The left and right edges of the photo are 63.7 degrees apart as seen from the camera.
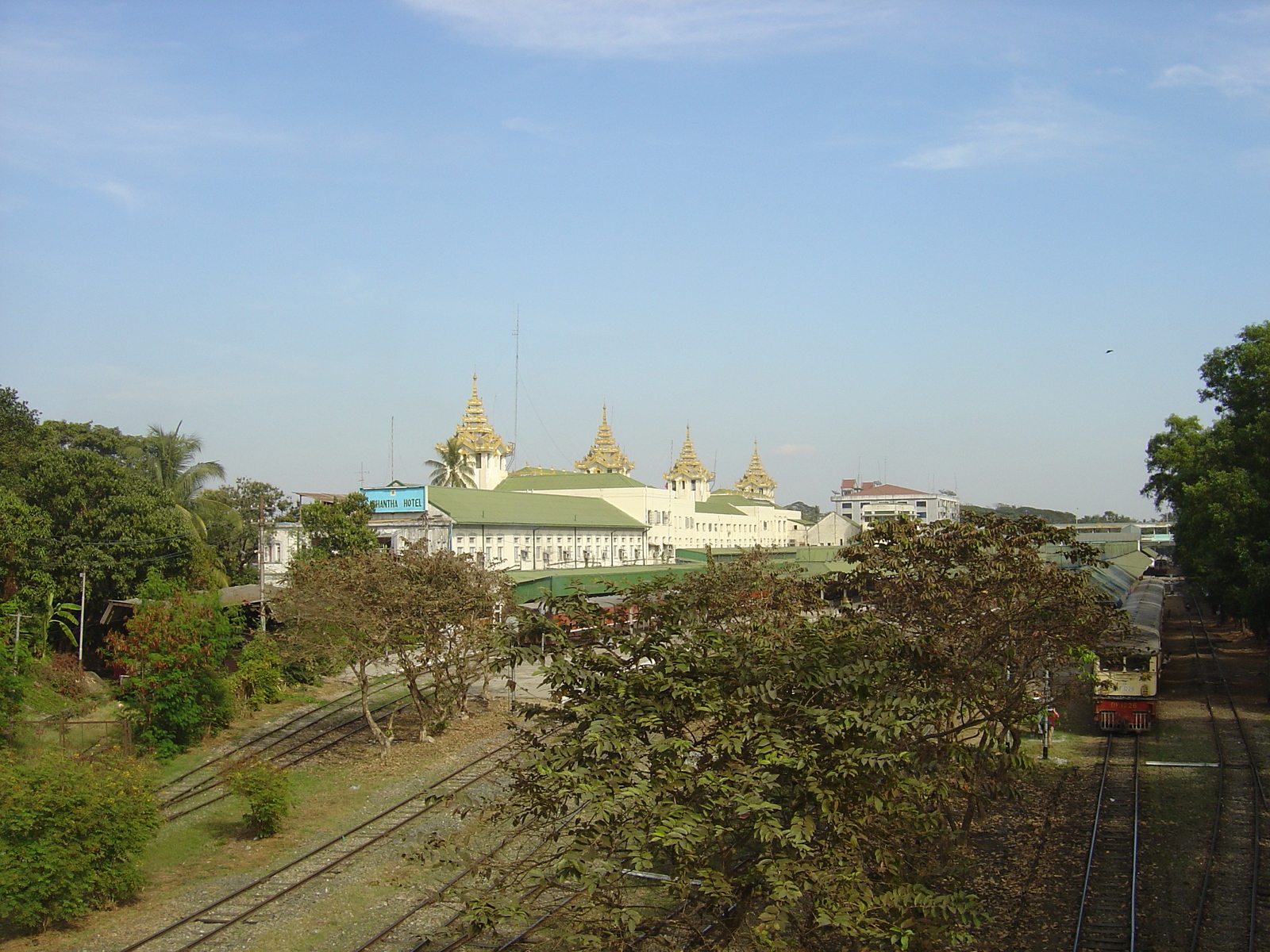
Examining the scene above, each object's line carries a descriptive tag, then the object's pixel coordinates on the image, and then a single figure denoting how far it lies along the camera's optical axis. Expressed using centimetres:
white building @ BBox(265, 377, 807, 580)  5312
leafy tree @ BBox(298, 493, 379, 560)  4028
